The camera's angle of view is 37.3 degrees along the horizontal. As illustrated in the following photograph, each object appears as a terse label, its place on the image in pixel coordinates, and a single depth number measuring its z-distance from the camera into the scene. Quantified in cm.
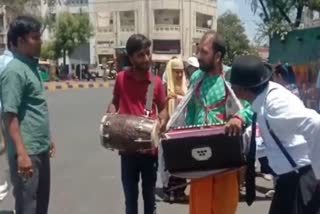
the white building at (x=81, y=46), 4847
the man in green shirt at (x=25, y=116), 296
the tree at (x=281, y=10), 2374
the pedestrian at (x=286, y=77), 499
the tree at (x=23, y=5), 3219
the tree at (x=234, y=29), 5689
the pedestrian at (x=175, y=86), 502
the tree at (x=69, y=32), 4590
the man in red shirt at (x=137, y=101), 349
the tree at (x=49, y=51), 4720
